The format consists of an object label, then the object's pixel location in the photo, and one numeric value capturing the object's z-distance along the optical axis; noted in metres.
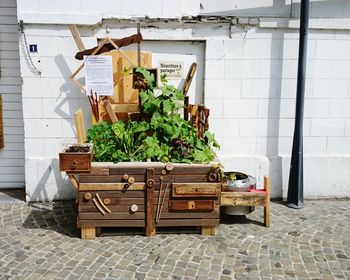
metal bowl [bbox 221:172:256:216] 5.11
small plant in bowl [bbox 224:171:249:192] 5.11
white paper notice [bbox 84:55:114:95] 5.41
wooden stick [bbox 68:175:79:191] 4.65
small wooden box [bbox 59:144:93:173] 4.43
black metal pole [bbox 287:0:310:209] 5.67
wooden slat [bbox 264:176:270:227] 5.02
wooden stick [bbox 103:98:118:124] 5.48
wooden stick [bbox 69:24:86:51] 5.48
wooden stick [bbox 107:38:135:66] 5.35
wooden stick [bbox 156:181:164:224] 4.63
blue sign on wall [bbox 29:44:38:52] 5.70
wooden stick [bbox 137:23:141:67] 5.47
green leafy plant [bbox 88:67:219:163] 4.78
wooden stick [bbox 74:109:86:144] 5.05
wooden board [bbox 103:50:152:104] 5.80
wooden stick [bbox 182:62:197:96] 5.78
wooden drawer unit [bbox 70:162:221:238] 4.57
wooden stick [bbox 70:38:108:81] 5.37
